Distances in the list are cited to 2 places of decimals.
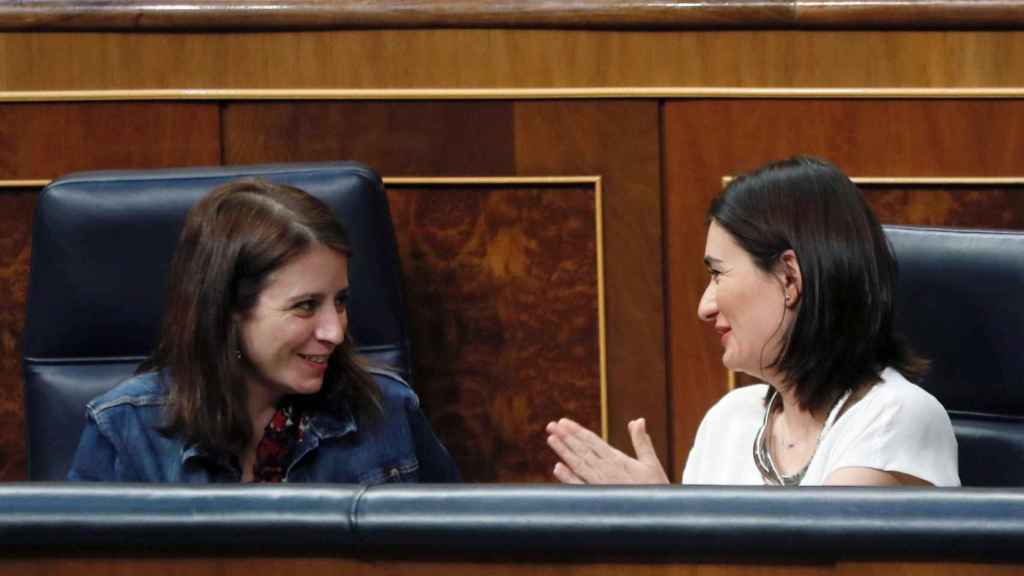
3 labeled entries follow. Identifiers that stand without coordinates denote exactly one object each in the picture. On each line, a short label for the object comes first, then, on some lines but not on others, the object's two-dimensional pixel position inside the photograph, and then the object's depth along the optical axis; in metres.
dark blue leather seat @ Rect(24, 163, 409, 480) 9.81
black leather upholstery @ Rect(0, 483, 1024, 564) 8.78
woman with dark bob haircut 9.49
